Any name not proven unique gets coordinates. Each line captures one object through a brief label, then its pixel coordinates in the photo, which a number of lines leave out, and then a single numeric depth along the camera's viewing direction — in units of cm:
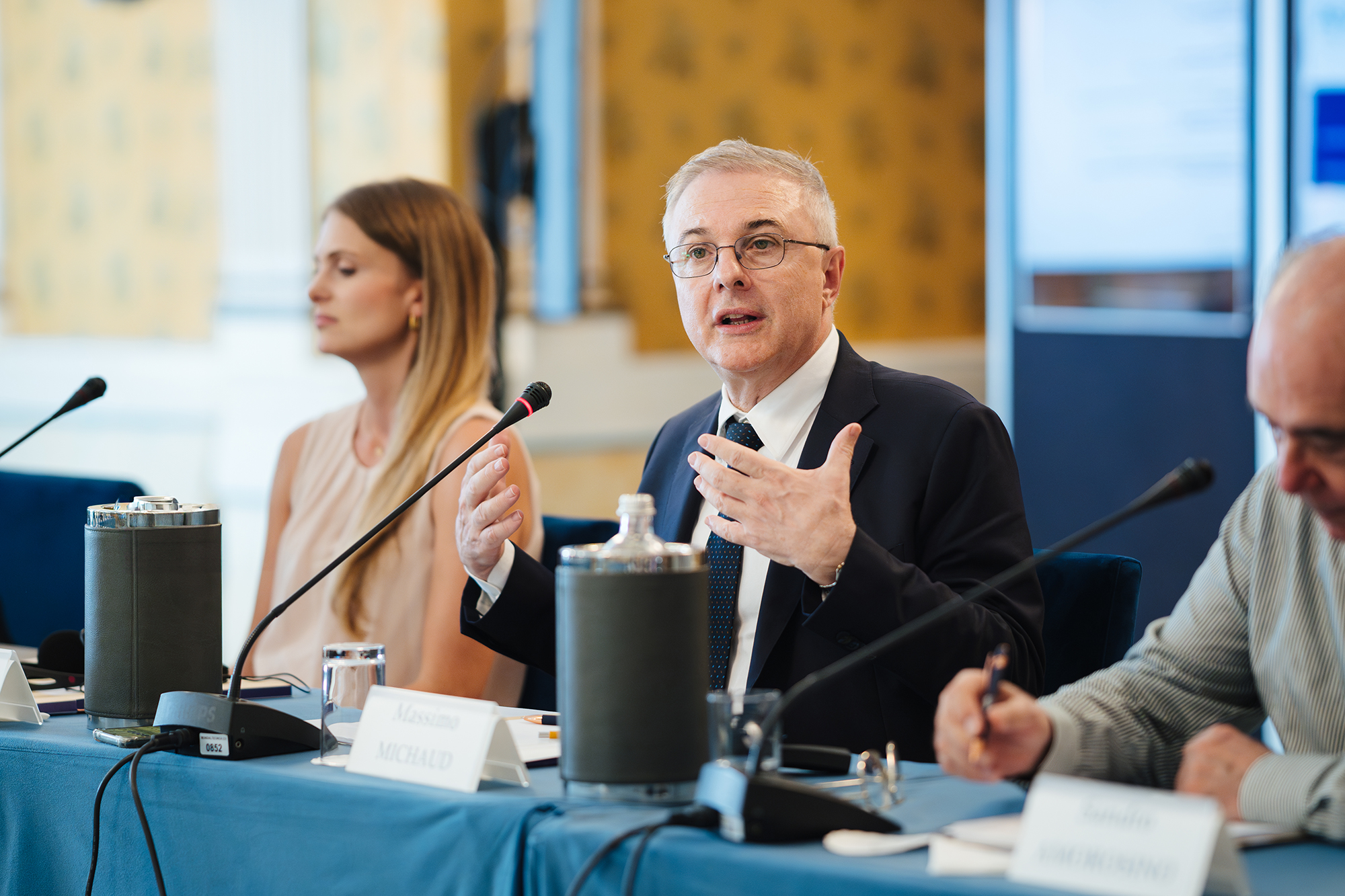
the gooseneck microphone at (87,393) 564
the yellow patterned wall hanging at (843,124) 1000
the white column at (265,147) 904
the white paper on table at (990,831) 488
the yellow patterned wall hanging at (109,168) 1053
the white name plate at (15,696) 538
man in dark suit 531
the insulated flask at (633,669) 500
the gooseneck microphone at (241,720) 519
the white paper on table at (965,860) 482
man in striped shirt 496
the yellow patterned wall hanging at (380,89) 871
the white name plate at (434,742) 506
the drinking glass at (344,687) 521
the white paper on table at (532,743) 518
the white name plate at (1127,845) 477
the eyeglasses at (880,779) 502
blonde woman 603
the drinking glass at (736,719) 501
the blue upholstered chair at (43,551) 649
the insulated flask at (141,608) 531
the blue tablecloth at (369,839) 487
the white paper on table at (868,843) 488
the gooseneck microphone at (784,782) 490
